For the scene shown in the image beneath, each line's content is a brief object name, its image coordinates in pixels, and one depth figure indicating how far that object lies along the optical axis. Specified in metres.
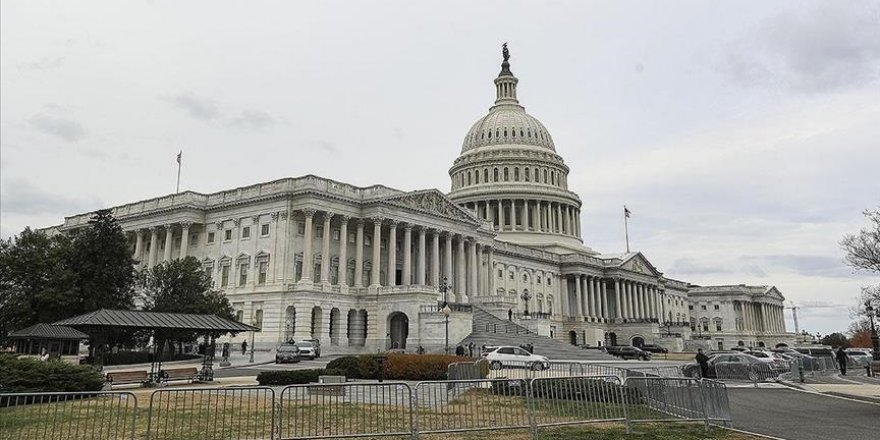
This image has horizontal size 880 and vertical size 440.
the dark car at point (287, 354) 49.00
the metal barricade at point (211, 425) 14.92
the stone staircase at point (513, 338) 61.97
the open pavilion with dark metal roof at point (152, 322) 28.39
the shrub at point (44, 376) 21.98
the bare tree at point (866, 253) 31.91
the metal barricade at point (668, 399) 17.52
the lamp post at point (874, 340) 54.41
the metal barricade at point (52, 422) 14.86
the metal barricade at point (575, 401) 15.98
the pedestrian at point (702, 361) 35.84
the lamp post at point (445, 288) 53.80
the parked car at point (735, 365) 38.50
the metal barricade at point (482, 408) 15.76
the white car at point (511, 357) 33.40
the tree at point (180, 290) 52.44
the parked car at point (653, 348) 93.24
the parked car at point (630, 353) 72.44
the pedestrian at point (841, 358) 45.66
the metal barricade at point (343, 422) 14.93
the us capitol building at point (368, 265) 64.50
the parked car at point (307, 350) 52.19
